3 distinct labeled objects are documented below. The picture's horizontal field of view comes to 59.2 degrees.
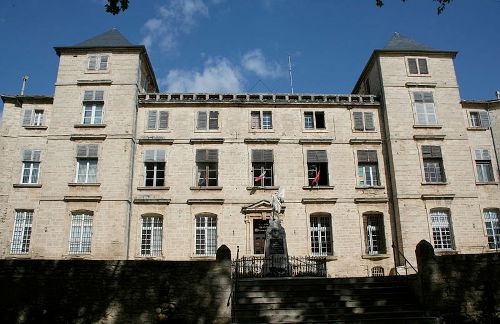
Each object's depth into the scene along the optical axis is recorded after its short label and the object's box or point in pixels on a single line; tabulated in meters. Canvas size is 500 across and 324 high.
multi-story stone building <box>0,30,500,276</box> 22.36
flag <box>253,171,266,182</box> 23.57
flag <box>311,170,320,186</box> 23.52
